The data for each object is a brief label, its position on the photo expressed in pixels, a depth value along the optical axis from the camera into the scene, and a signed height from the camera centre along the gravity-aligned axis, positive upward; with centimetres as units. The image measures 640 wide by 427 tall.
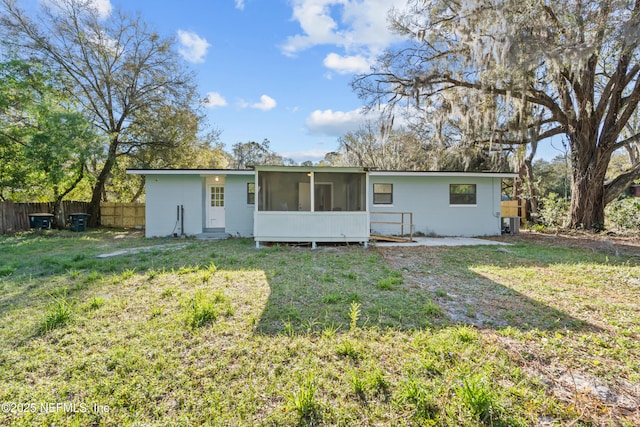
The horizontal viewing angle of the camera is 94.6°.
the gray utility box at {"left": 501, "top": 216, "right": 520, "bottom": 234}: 1170 -62
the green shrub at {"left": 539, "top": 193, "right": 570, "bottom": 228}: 1236 -3
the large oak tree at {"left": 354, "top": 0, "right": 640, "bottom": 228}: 862 +464
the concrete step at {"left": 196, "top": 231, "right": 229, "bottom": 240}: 1016 -85
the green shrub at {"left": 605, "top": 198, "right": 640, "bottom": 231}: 1080 -15
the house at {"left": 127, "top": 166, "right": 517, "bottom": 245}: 827 +26
